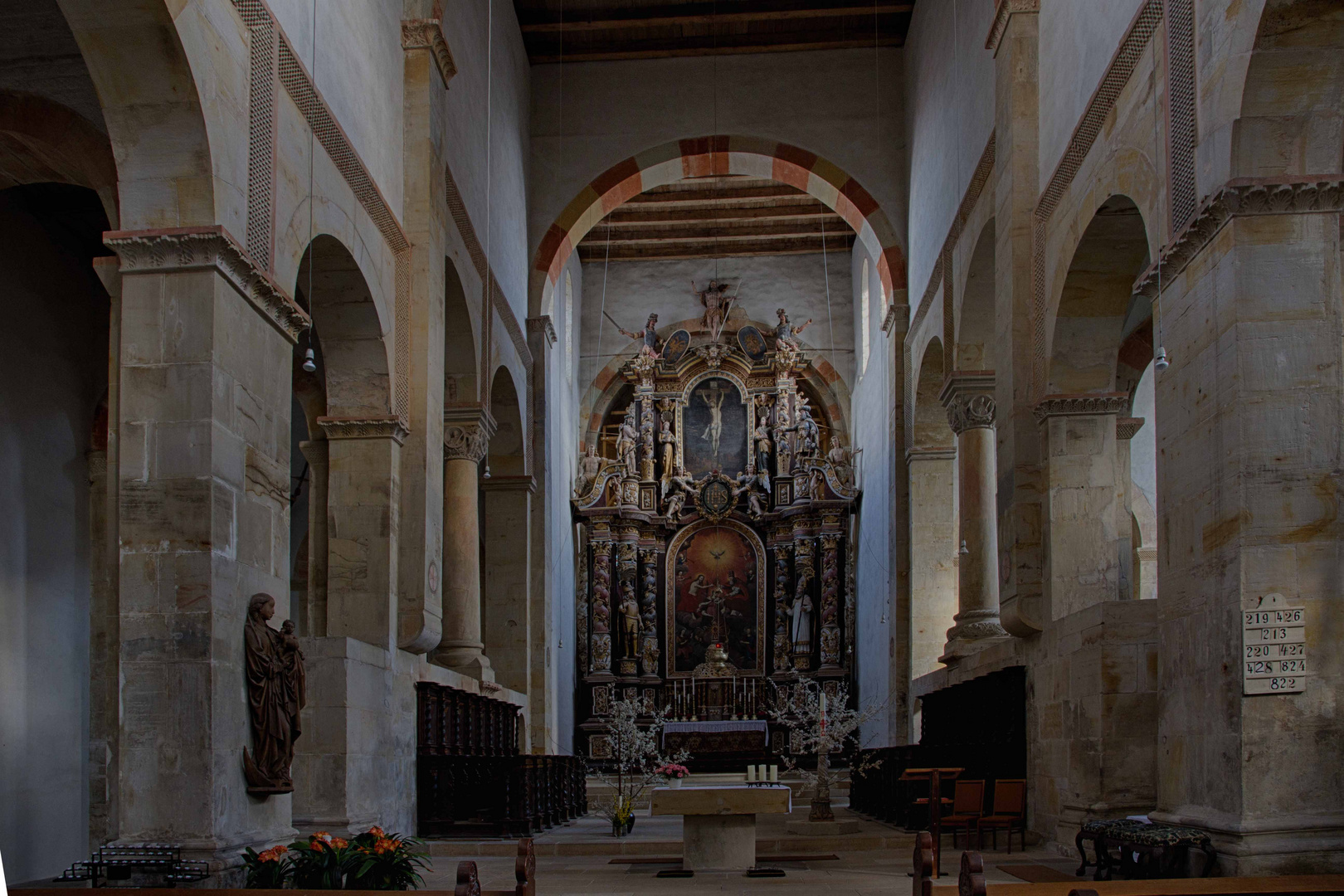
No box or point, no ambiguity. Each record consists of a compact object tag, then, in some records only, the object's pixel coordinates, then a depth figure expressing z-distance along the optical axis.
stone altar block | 9.73
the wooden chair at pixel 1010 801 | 11.38
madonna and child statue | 8.43
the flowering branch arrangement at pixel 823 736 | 14.70
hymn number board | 7.45
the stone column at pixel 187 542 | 7.80
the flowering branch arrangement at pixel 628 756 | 14.05
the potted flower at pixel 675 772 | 13.91
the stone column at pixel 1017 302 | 12.22
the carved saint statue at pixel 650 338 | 27.69
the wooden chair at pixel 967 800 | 11.20
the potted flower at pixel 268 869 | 7.16
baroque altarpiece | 26.62
